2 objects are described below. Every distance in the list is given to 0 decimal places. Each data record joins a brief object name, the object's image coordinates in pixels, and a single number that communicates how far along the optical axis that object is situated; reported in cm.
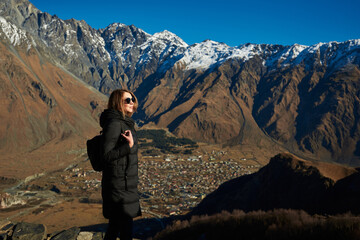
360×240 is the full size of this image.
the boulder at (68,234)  1259
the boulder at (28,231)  1251
